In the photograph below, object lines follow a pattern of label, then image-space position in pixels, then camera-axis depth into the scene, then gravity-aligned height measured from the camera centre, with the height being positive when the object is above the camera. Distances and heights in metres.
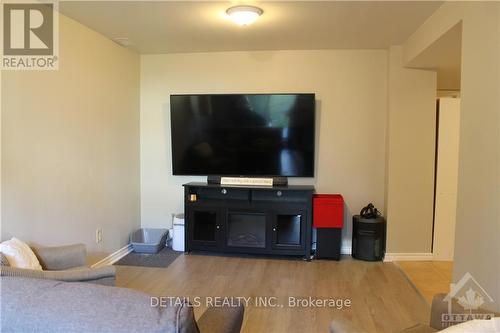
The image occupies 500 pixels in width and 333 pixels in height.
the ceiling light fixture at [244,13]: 3.02 +1.13
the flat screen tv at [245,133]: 4.40 +0.20
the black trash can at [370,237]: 4.24 -0.98
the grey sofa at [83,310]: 1.00 -0.45
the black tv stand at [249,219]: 4.27 -0.80
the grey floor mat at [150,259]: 4.10 -1.26
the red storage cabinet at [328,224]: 4.22 -0.82
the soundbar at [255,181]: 4.50 -0.37
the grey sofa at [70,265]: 2.16 -0.77
